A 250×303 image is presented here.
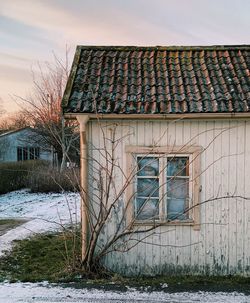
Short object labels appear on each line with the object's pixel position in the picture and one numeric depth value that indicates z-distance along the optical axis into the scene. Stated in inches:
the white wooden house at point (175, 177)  261.4
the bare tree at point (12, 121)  1814.7
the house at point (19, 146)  1229.7
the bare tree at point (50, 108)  1077.1
